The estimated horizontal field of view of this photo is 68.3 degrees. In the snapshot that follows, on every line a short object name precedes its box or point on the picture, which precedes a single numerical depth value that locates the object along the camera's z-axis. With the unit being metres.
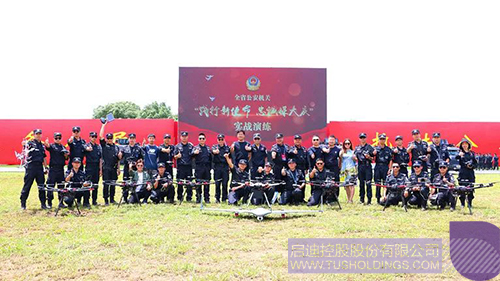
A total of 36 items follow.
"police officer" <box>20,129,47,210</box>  8.29
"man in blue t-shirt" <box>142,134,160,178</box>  9.64
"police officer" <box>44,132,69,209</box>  8.44
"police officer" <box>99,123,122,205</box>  9.15
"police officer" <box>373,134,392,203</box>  9.40
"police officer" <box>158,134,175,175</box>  9.67
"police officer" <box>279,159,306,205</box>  9.20
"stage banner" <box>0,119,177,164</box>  24.44
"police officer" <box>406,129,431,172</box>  9.38
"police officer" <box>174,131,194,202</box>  9.52
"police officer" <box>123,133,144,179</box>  9.51
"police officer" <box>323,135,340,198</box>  9.45
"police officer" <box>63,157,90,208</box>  8.45
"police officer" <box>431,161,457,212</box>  8.32
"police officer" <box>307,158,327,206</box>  9.02
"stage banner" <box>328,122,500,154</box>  24.22
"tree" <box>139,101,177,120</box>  52.53
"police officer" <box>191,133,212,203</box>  9.57
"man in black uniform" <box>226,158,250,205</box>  9.27
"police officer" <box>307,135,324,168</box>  9.56
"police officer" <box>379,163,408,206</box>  8.44
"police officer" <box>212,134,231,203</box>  9.68
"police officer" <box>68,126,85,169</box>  8.77
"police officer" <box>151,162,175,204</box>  9.28
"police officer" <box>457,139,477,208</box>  8.73
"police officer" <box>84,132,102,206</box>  8.94
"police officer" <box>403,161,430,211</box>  8.42
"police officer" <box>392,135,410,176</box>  9.27
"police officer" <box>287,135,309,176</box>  9.54
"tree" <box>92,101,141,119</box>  52.94
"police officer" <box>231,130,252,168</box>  9.63
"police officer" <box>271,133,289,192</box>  9.49
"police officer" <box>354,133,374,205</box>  9.44
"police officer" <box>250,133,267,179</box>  9.55
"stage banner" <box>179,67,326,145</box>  21.28
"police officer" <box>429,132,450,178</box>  9.45
